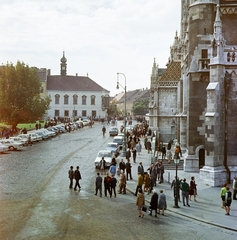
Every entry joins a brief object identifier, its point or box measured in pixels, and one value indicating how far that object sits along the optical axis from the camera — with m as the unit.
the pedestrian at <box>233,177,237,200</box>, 17.59
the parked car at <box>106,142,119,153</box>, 32.53
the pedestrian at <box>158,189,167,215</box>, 14.84
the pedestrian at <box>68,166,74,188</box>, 19.11
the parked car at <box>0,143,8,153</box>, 32.36
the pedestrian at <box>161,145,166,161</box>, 28.46
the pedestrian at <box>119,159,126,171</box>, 22.27
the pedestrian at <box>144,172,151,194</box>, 18.72
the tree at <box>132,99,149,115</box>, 122.88
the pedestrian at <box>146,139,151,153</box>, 34.66
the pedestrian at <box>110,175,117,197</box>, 17.77
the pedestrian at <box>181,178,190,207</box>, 16.36
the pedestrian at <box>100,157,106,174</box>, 24.24
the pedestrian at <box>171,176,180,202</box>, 15.90
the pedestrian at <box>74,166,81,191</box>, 18.80
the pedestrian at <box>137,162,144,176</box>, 20.23
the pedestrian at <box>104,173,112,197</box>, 17.86
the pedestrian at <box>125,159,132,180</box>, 21.75
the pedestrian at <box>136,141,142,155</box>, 33.30
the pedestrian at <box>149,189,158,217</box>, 14.57
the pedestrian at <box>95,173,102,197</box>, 17.44
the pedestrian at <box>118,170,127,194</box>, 18.55
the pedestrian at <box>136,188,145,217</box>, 14.35
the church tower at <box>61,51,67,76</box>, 106.81
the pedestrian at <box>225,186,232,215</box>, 14.84
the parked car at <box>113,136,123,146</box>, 38.97
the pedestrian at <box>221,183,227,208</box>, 15.70
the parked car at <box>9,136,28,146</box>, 38.16
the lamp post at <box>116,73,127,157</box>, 31.92
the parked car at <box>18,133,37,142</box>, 40.07
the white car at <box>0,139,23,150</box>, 34.75
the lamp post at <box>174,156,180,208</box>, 15.90
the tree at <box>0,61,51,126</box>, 51.06
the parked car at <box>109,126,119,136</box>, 53.33
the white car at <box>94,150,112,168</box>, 25.35
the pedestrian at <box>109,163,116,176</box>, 20.70
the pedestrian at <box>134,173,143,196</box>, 18.06
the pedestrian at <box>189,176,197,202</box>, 17.28
